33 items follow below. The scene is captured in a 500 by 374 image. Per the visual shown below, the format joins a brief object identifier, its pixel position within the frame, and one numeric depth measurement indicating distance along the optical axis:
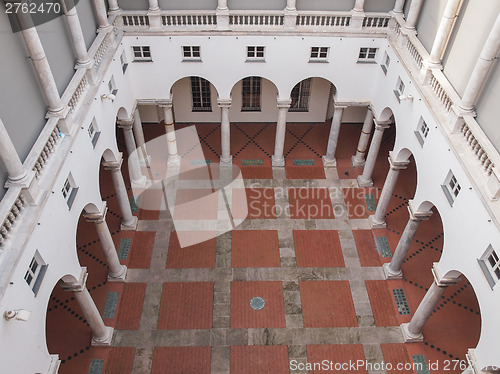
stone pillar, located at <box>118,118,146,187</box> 25.62
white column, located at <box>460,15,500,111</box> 14.81
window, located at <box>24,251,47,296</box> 13.69
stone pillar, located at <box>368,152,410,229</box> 23.52
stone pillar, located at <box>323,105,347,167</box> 28.25
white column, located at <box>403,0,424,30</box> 21.56
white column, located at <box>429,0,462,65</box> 17.98
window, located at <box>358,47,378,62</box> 25.66
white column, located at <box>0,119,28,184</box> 12.42
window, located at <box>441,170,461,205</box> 17.21
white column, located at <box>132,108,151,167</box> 27.67
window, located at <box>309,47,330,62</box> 25.80
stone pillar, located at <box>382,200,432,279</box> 20.83
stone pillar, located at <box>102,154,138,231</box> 22.88
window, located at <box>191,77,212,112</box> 31.69
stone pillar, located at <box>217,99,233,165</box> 27.59
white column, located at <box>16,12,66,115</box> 13.95
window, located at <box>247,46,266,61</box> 25.63
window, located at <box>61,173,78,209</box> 16.70
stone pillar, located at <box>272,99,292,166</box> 27.86
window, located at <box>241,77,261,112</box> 31.78
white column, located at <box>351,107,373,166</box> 28.50
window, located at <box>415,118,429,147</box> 20.02
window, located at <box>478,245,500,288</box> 14.47
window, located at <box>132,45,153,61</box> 25.16
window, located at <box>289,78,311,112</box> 32.16
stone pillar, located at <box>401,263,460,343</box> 18.20
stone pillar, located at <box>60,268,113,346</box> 17.47
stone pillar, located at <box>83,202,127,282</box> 20.03
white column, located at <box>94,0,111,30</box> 21.25
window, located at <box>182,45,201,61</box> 25.48
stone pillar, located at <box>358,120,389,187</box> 26.05
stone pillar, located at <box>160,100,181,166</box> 27.86
